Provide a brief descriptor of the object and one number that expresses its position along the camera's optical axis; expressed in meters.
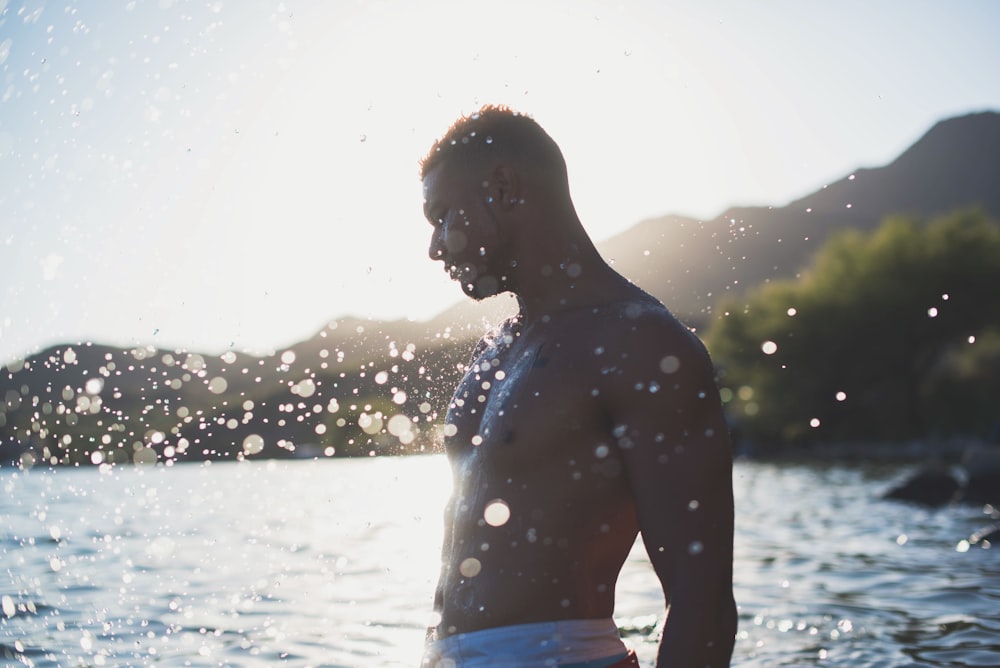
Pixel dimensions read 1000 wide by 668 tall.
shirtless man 1.97
